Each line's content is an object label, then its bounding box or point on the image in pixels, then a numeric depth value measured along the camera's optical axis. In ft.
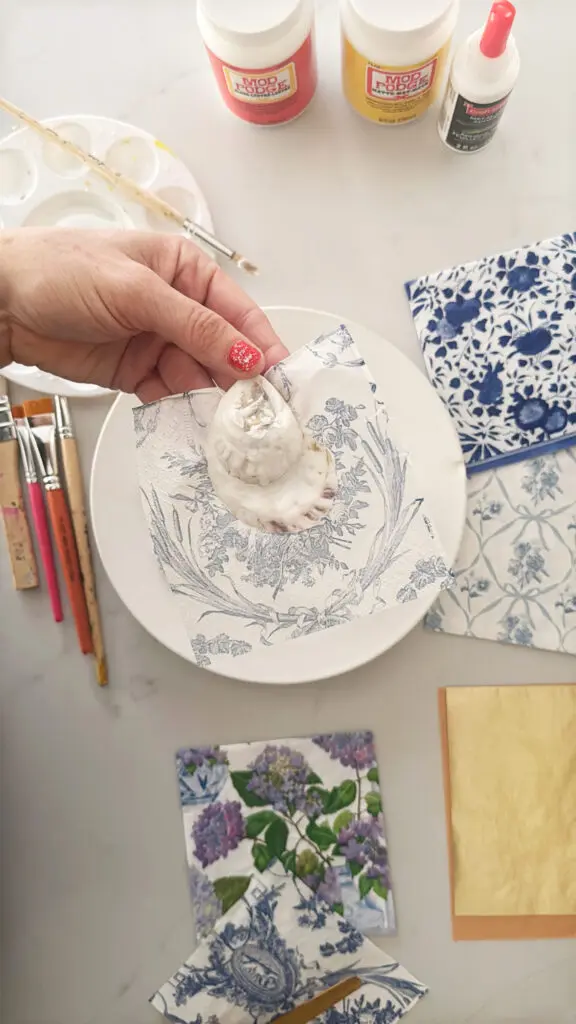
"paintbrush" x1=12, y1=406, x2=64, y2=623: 2.36
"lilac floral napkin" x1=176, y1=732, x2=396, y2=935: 2.27
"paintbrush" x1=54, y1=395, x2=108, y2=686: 2.36
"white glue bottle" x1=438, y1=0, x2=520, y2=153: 2.06
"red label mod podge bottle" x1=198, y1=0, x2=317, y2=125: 2.08
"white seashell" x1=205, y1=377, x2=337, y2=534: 1.84
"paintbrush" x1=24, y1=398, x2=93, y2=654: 2.35
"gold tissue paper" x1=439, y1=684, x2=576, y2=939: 2.25
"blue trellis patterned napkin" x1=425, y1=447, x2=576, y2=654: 2.35
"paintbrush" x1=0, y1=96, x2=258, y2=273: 2.34
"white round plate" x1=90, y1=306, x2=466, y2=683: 2.11
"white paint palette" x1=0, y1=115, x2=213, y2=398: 2.40
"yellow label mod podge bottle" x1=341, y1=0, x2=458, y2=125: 2.08
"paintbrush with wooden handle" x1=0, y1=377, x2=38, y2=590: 2.38
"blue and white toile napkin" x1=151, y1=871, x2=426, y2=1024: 2.21
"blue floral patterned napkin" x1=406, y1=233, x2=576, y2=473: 2.37
